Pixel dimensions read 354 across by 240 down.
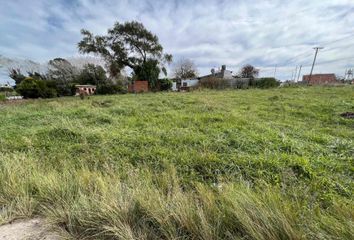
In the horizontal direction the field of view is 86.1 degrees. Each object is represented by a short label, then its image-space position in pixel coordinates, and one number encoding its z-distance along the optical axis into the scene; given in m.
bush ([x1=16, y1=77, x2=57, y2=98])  16.86
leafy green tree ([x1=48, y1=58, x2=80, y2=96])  24.13
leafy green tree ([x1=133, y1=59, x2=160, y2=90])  25.17
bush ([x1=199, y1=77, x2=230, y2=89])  25.99
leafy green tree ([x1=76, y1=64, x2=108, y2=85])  25.80
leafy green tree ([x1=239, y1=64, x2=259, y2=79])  41.70
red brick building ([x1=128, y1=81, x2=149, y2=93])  23.61
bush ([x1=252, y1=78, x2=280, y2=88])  27.77
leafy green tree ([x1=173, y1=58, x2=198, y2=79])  44.31
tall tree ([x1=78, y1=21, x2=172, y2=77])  23.62
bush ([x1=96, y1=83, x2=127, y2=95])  20.83
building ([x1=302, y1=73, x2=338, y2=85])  52.00
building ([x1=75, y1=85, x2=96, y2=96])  20.93
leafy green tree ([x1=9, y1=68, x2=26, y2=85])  30.88
